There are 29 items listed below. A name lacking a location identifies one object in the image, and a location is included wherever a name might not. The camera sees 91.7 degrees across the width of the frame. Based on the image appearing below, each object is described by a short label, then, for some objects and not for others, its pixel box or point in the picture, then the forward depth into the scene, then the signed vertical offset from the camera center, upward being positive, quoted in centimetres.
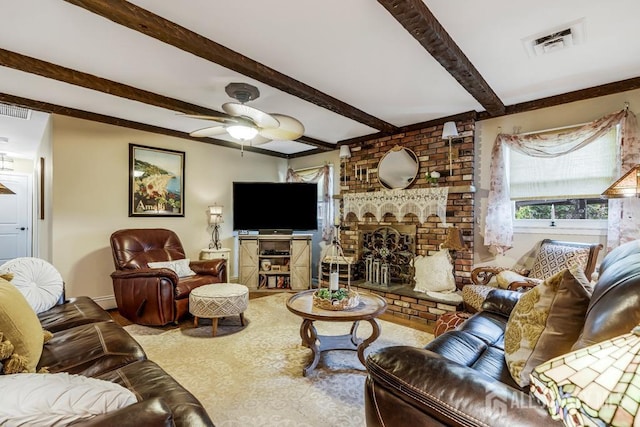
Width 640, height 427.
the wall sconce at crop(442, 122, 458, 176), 353 +97
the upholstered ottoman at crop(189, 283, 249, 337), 292 -84
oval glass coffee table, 218 -72
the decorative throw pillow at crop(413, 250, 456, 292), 355 -68
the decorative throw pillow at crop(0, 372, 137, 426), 72 -47
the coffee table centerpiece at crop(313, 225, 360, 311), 229 -63
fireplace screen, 405 -55
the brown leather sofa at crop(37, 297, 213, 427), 84 -70
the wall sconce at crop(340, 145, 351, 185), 473 +90
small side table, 446 -57
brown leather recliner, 307 -73
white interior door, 594 -10
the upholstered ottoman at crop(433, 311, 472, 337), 248 -87
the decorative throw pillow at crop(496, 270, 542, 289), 275 -57
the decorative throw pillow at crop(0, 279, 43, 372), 127 -49
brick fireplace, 356 -8
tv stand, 480 -79
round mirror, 408 +64
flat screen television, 495 +12
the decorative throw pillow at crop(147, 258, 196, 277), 353 -59
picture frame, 408 +45
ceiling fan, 250 +80
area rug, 182 -116
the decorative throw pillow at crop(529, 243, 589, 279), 267 -38
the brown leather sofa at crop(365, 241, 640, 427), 87 -55
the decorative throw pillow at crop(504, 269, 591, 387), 116 -44
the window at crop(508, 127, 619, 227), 283 +32
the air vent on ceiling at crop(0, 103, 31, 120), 323 +112
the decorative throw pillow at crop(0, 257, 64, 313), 208 -47
